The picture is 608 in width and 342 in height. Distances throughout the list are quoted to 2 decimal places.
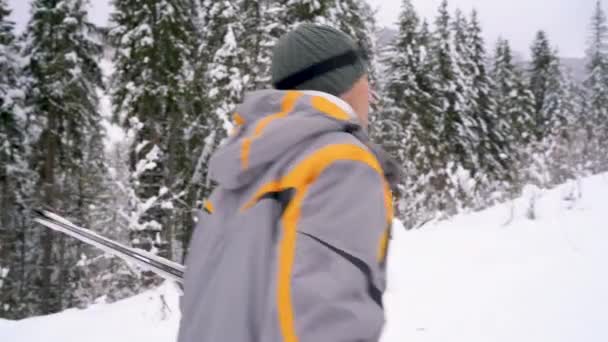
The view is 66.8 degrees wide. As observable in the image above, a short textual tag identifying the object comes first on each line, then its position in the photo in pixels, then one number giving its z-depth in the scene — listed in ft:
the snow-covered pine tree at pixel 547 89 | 132.87
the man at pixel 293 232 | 3.55
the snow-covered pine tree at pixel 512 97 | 120.57
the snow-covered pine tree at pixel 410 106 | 87.61
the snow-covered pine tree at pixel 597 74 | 150.87
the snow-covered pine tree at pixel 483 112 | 100.07
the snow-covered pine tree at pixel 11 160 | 58.39
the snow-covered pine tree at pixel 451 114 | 91.14
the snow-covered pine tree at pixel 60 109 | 58.80
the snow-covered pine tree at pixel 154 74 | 56.95
